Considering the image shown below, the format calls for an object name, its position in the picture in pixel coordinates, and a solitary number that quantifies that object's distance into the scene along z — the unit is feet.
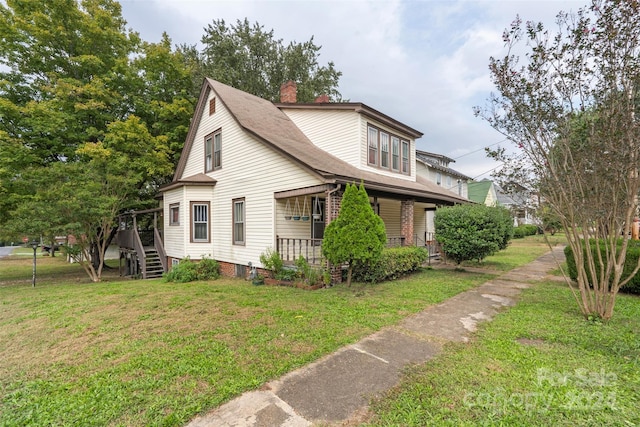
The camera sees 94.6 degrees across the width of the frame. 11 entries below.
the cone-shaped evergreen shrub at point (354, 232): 25.23
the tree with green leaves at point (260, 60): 79.27
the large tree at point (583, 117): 15.14
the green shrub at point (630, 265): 23.90
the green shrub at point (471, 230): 33.27
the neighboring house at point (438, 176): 61.98
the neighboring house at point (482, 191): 115.24
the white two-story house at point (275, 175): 31.76
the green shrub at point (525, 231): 98.89
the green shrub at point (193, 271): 35.45
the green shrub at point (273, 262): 30.27
